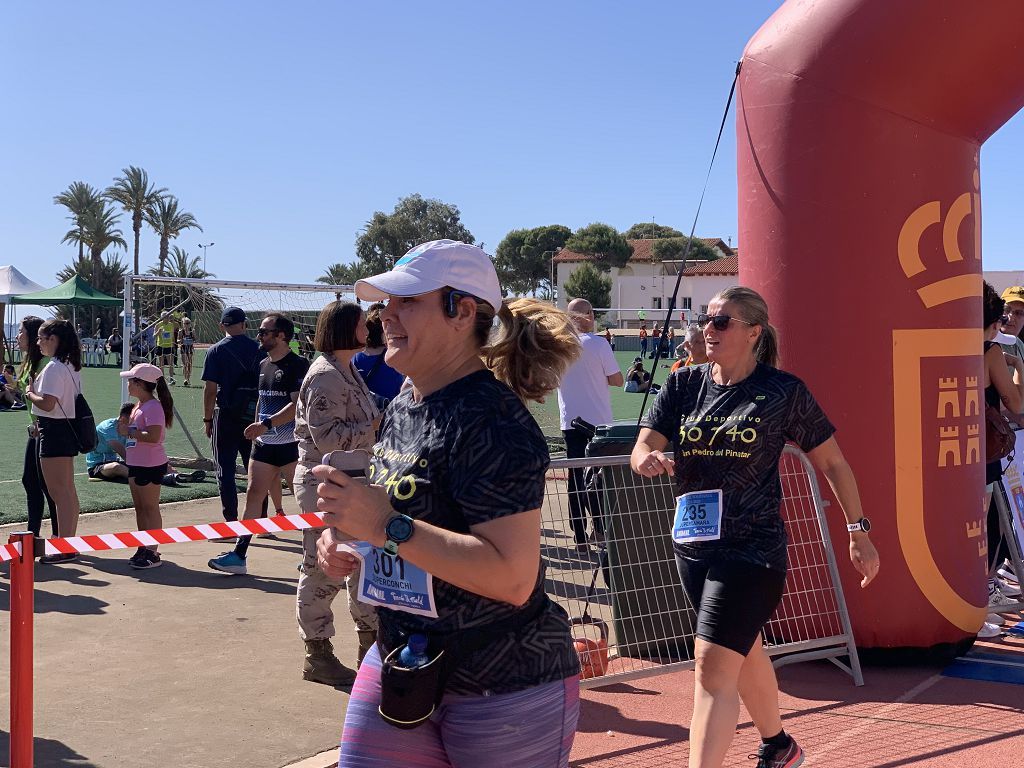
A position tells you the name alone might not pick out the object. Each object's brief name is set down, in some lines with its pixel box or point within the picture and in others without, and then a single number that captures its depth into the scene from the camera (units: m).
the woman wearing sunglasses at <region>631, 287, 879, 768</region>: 3.79
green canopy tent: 36.22
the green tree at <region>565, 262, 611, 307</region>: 98.12
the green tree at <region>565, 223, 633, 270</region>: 108.25
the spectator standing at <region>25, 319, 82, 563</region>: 8.18
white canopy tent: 29.75
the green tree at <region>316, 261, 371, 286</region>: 78.94
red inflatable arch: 5.66
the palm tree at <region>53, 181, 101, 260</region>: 79.00
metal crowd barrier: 5.76
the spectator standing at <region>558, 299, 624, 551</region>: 9.33
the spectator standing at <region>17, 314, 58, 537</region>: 8.43
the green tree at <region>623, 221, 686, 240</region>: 123.59
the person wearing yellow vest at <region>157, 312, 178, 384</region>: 15.48
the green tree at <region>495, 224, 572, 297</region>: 110.38
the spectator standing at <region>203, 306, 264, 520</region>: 9.28
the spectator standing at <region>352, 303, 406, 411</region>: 7.04
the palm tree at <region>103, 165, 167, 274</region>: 80.25
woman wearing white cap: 2.22
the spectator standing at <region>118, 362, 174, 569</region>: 8.23
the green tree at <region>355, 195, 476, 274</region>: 90.12
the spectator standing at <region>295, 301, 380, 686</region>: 5.63
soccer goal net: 13.53
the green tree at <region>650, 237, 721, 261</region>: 105.56
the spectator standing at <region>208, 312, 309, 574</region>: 8.16
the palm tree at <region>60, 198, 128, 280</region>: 77.44
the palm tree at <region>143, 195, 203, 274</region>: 82.50
